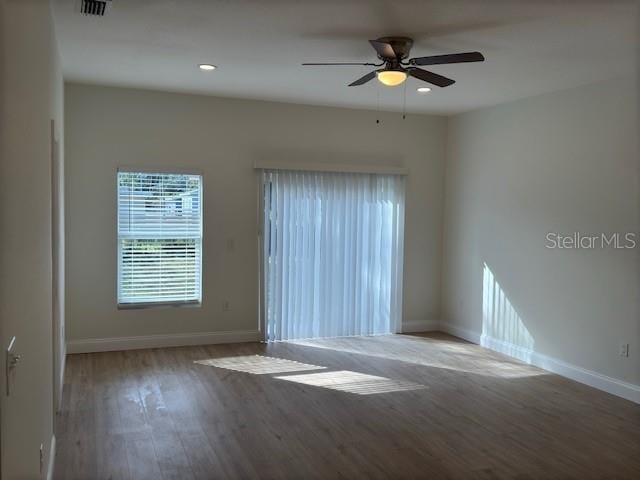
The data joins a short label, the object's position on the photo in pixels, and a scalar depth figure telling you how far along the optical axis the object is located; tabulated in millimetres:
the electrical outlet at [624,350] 4727
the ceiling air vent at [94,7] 3213
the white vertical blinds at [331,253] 6391
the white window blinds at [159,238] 5859
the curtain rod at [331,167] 6270
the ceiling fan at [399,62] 3615
